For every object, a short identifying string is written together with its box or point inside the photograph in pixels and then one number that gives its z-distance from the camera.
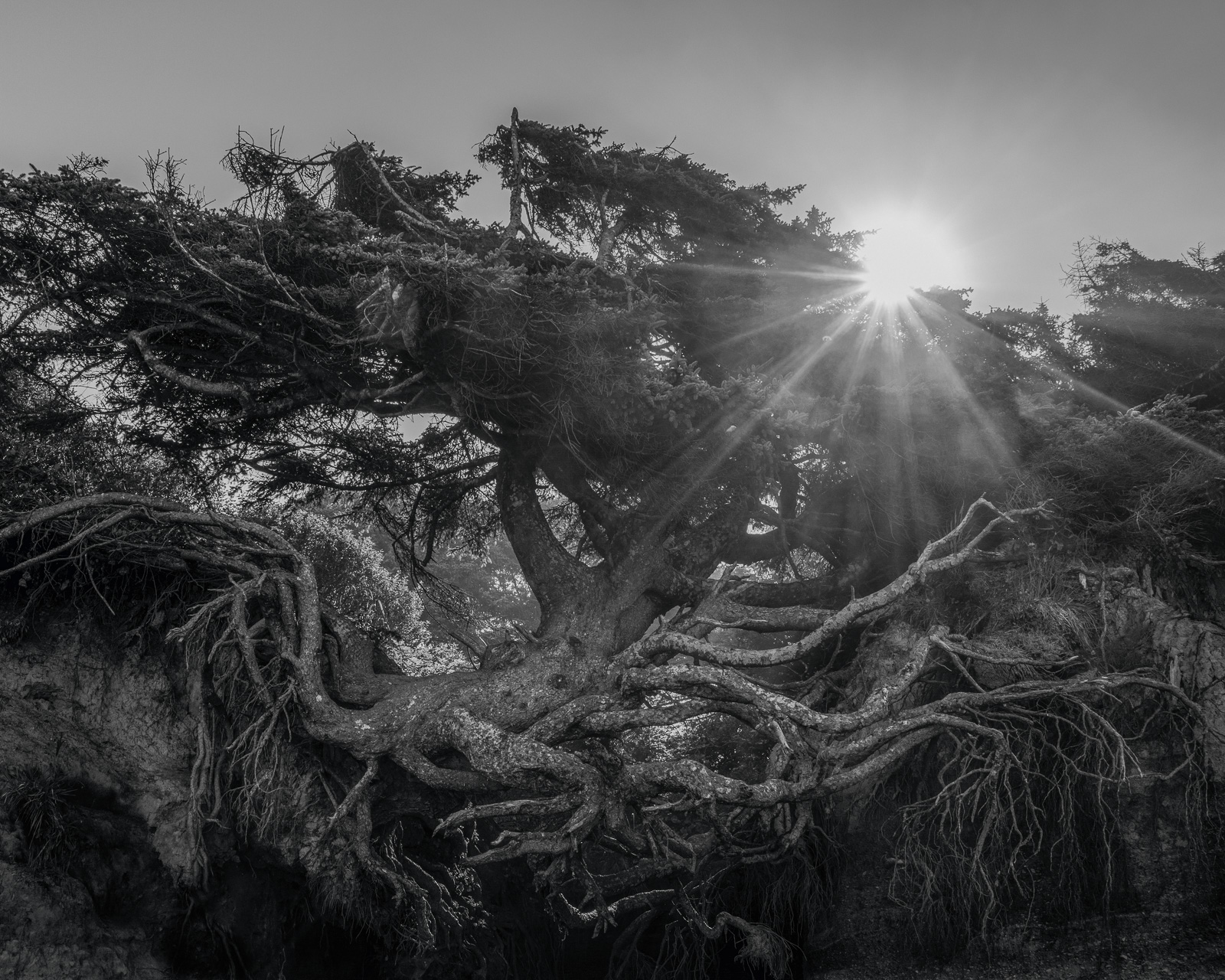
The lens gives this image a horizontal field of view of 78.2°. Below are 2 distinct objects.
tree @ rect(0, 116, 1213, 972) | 6.74
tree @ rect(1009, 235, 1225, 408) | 11.01
